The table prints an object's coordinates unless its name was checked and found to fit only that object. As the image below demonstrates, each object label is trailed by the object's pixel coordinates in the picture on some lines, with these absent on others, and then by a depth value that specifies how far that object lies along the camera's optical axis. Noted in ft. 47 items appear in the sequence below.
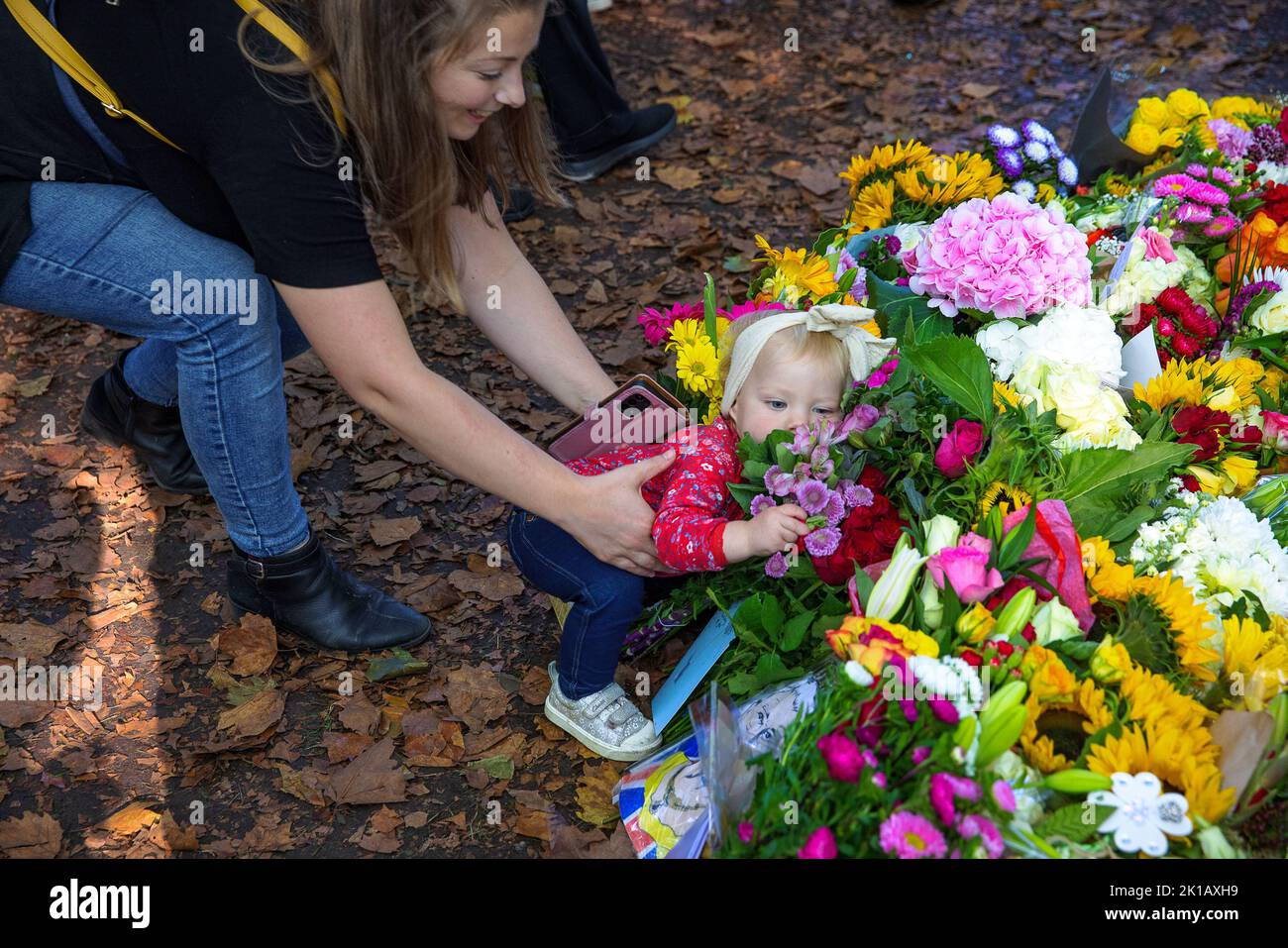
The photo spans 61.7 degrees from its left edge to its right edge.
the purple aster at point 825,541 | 6.31
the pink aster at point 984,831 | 4.63
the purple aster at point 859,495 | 6.44
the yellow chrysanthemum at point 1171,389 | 7.21
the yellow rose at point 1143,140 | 10.26
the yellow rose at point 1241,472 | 6.94
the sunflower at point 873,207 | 9.10
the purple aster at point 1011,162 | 9.20
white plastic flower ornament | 4.69
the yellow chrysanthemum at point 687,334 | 8.05
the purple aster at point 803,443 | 6.60
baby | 6.61
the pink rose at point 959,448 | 6.40
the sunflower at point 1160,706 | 5.18
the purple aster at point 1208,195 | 8.89
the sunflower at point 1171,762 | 4.87
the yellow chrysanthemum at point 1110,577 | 5.92
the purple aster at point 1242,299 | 8.05
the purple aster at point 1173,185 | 9.05
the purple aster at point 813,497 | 6.42
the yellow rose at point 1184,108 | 10.48
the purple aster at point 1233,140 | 10.09
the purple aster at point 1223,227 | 8.77
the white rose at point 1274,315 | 7.89
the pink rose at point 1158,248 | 8.55
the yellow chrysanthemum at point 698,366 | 7.96
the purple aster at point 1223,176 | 9.32
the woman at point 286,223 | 5.77
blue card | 7.20
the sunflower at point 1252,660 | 5.49
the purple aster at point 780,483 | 6.51
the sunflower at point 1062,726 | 5.19
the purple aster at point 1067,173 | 9.36
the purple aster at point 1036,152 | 9.21
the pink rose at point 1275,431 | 7.13
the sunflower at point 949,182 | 8.93
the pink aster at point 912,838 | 4.54
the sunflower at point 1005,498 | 6.33
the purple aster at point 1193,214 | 8.77
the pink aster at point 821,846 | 4.61
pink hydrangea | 7.47
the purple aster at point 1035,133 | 9.31
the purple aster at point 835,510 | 6.40
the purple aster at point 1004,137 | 9.28
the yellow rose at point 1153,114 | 10.47
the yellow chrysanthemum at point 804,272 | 8.18
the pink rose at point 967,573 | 5.53
